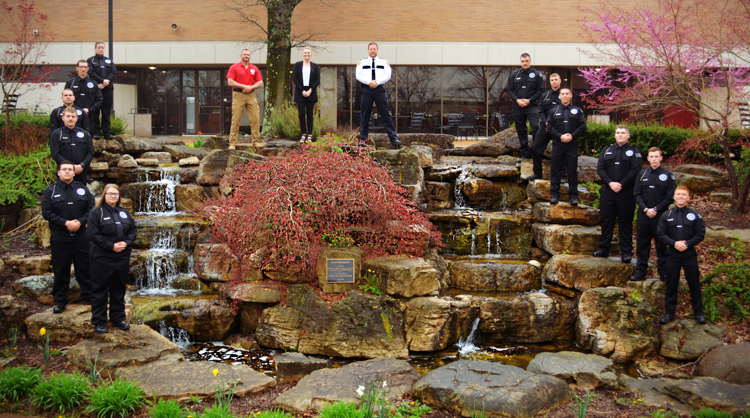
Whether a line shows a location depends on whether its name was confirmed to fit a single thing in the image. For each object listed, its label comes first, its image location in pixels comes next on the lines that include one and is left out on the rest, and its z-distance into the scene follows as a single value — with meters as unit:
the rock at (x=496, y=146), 12.01
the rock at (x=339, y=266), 7.10
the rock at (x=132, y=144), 11.84
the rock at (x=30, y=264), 7.65
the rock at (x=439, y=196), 10.16
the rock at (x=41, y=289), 7.13
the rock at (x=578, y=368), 5.66
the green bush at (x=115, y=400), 4.68
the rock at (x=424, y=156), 10.48
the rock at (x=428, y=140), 13.54
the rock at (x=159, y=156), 12.03
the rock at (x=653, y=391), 5.04
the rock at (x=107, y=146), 11.22
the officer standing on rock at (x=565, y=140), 8.68
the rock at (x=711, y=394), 4.85
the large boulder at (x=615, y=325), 6.75
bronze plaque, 7.10
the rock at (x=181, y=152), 12.74
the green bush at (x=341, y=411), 4.33
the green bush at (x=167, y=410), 4.45
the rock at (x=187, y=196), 10.26
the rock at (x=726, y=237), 7.96
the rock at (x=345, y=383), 4.88
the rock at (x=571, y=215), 8.83
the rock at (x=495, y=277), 8.09
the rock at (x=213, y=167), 10.44
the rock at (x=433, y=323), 6.92
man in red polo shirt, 10.88
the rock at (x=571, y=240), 8.35
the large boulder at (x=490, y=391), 4.62
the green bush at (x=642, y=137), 11.93
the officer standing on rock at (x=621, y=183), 7.60
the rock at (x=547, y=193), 9.42
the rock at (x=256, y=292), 7.26
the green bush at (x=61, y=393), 4.83
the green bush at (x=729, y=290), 6.89
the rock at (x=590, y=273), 7.53
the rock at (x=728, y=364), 5.68
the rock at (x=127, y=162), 10.98
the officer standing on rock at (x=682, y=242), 6.54
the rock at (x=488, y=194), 10.22
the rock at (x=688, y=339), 6.46
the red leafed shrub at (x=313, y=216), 7.40
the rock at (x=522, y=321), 7.25
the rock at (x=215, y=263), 7.91
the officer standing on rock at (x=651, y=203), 7.04
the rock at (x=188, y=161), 11.63
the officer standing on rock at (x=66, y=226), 6.36
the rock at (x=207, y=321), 7.14
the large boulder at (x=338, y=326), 6.84
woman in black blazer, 10.77
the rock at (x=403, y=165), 9.37
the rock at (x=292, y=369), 5.76
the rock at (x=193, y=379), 5.04
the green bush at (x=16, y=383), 5.01
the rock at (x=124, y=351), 5.63
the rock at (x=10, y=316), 6.43
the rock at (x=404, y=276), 7.07
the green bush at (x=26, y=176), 9.04
